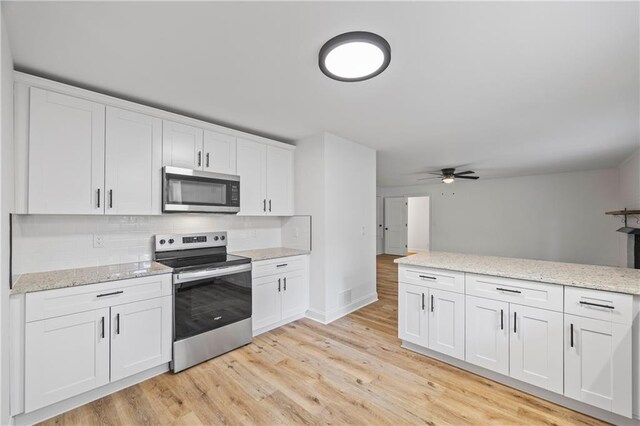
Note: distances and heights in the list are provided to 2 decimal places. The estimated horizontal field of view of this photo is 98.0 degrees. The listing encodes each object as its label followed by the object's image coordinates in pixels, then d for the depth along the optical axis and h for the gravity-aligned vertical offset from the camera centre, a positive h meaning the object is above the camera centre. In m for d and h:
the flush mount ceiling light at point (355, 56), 1.57 +0.96
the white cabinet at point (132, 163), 2.34 +0.44
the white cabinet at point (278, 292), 3.08 -0.93
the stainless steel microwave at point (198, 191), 2.60 +0.22
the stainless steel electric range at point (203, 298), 2.40 -0.80
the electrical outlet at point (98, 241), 2.50 -0.25
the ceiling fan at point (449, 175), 5.64 +0.81
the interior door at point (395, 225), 8.92 -0.36
